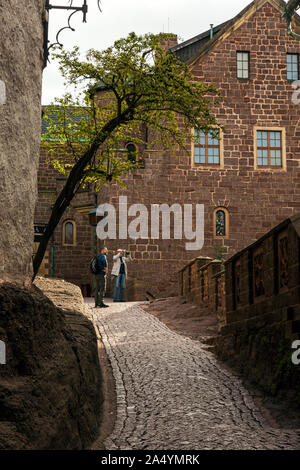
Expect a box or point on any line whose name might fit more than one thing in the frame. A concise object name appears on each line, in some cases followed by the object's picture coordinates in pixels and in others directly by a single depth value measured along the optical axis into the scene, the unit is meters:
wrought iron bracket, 9.73
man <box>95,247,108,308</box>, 16.98
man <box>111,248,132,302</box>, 20.45
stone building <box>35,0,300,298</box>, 24.14
